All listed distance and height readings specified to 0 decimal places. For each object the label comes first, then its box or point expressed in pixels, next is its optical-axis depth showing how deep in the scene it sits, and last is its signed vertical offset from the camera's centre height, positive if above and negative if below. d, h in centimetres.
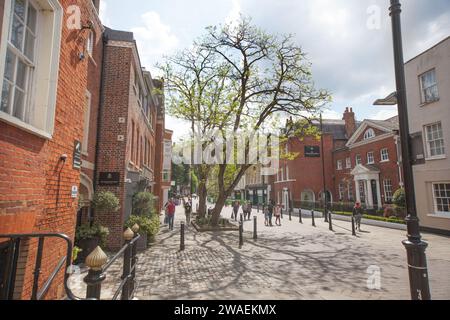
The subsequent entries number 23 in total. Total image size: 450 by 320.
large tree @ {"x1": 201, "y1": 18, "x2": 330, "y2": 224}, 1656 +672
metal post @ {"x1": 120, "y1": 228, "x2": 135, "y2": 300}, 430 -120
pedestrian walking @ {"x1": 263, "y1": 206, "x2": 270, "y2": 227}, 1982 -218
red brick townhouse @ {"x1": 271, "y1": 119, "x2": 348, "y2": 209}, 3641 +289
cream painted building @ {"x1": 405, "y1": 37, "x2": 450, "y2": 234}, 1452 +385
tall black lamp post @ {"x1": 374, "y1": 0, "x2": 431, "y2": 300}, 386 -1
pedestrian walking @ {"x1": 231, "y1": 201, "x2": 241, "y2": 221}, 2462 -129
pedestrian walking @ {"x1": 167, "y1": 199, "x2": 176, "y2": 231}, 1697 -124
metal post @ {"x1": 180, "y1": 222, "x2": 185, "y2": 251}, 1045 -196
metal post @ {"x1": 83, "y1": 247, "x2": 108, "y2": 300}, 261 -79
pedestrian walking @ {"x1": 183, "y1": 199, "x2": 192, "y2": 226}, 2080 -139
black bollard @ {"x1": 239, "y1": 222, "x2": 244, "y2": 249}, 1133 -182
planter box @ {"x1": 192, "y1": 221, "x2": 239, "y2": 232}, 1655 -219
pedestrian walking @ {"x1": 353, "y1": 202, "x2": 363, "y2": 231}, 1652 -126
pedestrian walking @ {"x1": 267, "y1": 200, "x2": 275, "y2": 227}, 1962 -121
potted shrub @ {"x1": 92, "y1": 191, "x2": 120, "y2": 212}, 934 -30
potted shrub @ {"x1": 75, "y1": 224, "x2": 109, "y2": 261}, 825 -136
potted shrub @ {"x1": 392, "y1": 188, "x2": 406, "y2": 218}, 1895 -77
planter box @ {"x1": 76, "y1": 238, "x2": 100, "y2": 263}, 827 -163
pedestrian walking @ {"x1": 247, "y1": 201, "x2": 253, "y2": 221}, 2445 -147
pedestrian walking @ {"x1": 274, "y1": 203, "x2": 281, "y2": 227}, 2029 -150
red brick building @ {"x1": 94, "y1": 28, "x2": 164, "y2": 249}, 1021 +248
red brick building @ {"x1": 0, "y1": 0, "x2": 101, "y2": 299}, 306 +95
